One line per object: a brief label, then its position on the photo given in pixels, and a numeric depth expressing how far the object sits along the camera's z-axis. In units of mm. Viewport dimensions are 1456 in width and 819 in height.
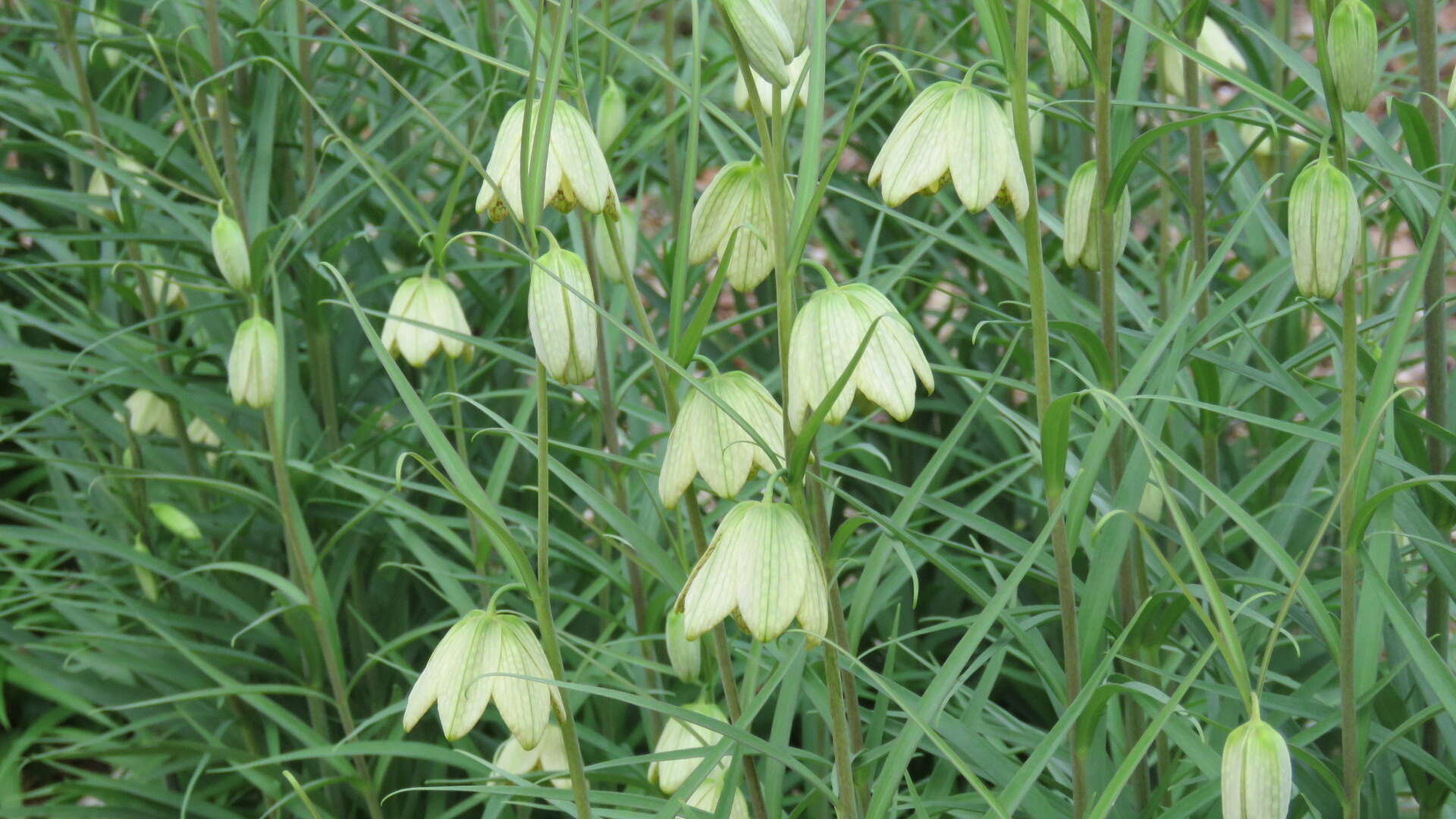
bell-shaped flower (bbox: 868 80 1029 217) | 982
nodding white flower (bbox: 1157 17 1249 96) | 1236
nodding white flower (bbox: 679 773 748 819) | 1070
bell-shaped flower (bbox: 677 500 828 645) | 967
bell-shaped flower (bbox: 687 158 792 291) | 1017
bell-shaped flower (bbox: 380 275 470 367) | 1202
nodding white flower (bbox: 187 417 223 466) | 1457
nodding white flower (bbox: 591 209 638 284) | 1164
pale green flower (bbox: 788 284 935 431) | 971
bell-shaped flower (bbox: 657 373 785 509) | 1010
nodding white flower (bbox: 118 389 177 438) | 1381
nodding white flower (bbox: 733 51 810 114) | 964
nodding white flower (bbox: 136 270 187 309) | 1457
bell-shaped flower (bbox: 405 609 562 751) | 1009
